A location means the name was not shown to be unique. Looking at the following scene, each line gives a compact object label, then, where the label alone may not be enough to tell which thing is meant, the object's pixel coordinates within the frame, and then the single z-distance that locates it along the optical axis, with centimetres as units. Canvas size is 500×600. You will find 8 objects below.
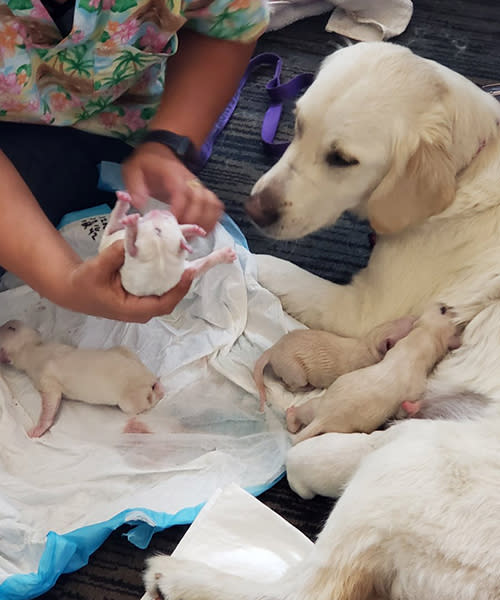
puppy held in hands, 99
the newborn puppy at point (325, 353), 141
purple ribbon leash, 198
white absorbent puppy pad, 128
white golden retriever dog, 99
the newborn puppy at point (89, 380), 141
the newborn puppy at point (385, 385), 131
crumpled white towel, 222
